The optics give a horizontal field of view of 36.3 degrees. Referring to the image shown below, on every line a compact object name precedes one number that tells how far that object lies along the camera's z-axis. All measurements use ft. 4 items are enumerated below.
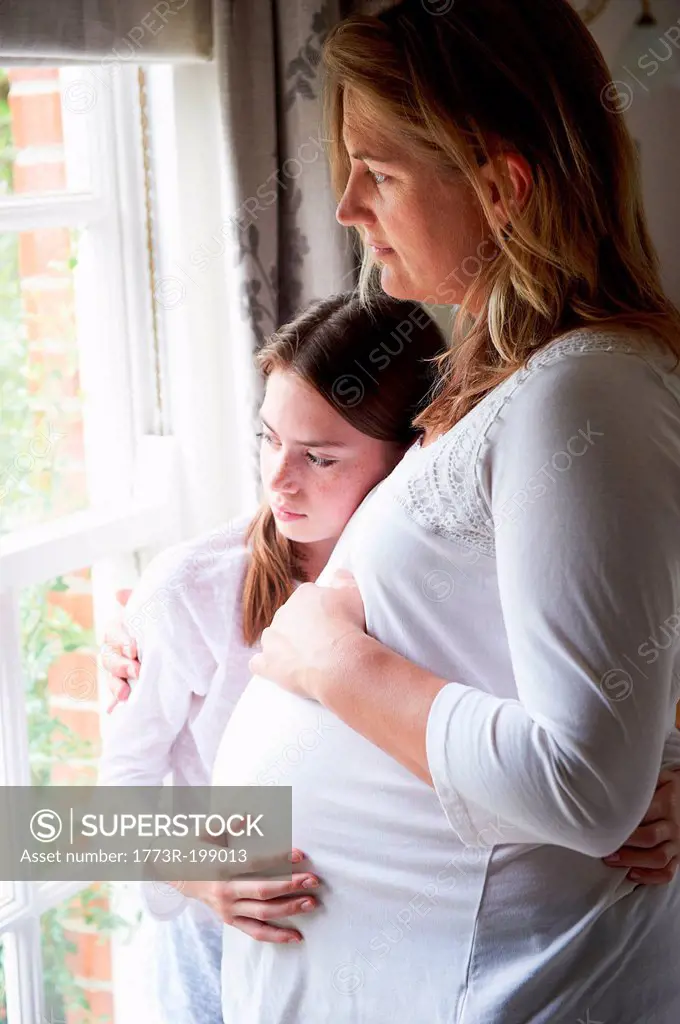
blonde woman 2.64
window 5.23
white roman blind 4.09
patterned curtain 5.10
